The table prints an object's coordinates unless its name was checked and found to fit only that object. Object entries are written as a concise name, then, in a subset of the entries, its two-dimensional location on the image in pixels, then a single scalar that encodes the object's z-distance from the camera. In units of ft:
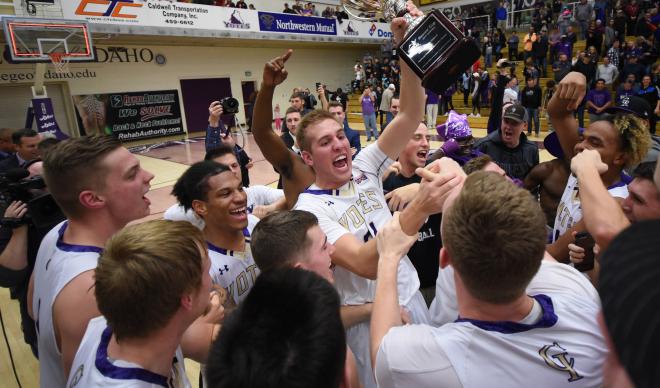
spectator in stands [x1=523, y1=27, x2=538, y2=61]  51.98
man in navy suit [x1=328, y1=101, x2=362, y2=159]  20.43
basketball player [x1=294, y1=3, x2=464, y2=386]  6.75
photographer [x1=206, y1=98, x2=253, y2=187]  13.16
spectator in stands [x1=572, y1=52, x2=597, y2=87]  40.19
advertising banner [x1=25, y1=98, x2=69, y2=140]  25.80
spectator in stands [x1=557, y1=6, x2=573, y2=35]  53.01
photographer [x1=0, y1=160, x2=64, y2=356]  7.68
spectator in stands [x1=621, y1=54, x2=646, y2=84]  38.06
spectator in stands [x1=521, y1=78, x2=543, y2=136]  38.93
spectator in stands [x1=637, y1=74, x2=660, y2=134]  35.32
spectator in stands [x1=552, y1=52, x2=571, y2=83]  42.71
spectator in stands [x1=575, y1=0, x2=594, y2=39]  53.00
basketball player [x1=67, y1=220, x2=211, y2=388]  3.77
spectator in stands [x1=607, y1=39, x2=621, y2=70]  42.78
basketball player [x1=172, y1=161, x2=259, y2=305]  6.93
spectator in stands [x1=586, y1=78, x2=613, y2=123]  35.06
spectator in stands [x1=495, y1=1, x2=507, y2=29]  66.49
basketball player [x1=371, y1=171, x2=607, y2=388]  3.54
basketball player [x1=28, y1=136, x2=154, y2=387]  4.89
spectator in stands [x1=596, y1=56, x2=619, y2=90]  40.09
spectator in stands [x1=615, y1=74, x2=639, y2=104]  36.32
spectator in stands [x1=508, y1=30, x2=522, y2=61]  57.72
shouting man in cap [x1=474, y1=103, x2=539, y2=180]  13.53
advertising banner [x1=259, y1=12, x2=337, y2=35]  61.78
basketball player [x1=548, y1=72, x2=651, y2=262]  7.67
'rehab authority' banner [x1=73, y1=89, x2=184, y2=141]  52.02
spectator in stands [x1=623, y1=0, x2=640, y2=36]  49.85
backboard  31.68
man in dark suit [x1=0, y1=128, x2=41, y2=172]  15.21
